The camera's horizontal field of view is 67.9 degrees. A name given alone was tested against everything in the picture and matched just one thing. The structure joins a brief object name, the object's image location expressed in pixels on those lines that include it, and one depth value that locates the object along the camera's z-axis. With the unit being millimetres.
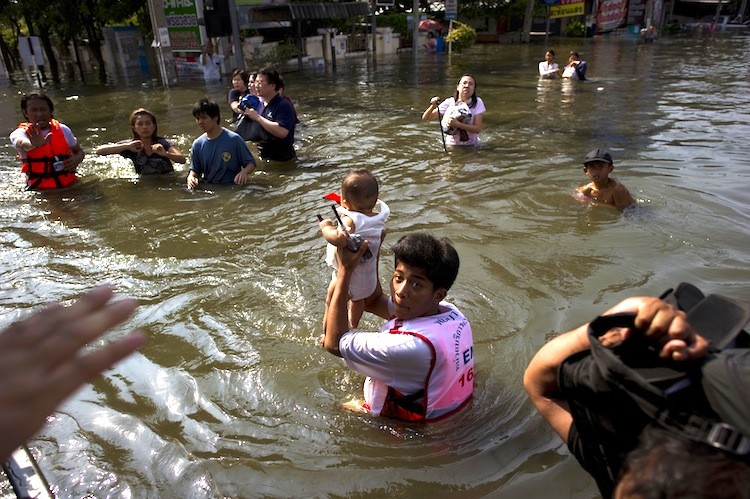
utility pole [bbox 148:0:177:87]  17266
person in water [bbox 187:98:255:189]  7172
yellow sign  31288
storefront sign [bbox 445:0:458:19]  25438
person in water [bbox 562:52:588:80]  15797
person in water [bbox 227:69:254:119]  9492
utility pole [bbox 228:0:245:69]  17203
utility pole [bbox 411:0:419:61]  24162
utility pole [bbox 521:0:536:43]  32906
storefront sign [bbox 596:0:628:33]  35219
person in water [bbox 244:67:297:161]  7520
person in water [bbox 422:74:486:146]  8281
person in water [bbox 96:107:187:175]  7016
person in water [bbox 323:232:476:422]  2715
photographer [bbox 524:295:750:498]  1208
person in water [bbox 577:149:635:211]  6133
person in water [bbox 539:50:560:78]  16591
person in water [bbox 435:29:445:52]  27781
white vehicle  36788
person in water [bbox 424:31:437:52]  27750
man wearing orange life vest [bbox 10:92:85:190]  6695
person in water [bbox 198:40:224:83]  17500
